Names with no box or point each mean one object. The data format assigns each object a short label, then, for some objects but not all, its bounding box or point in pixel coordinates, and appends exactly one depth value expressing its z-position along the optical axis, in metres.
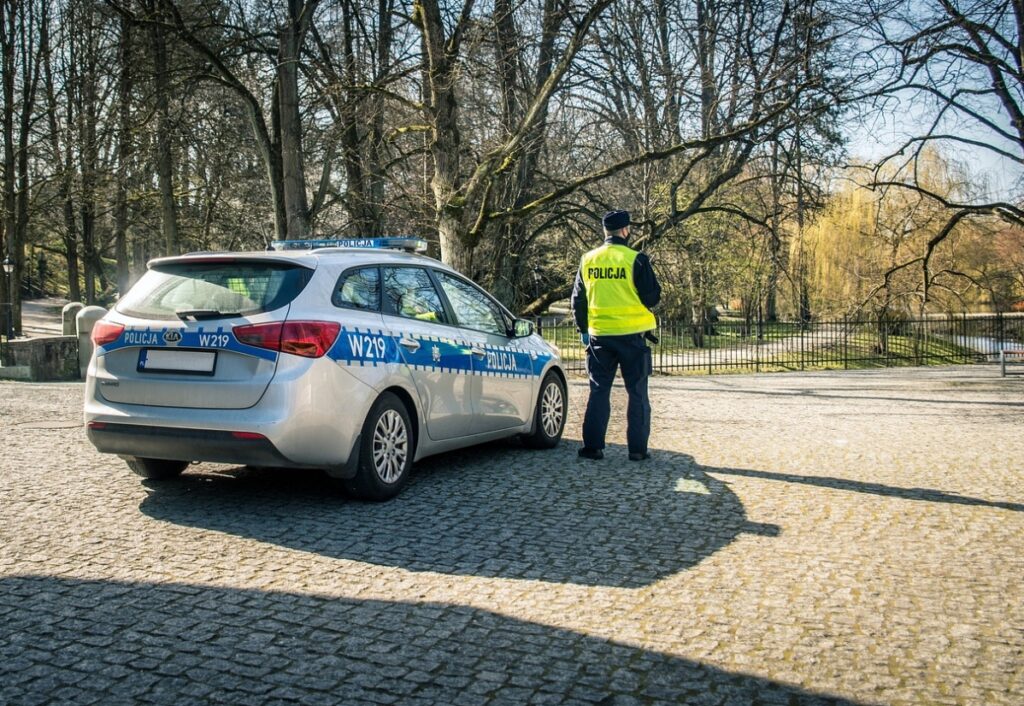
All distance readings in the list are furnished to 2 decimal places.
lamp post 29.98
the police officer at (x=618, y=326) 7.98
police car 5.75
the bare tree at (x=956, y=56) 16.02
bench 19.46
